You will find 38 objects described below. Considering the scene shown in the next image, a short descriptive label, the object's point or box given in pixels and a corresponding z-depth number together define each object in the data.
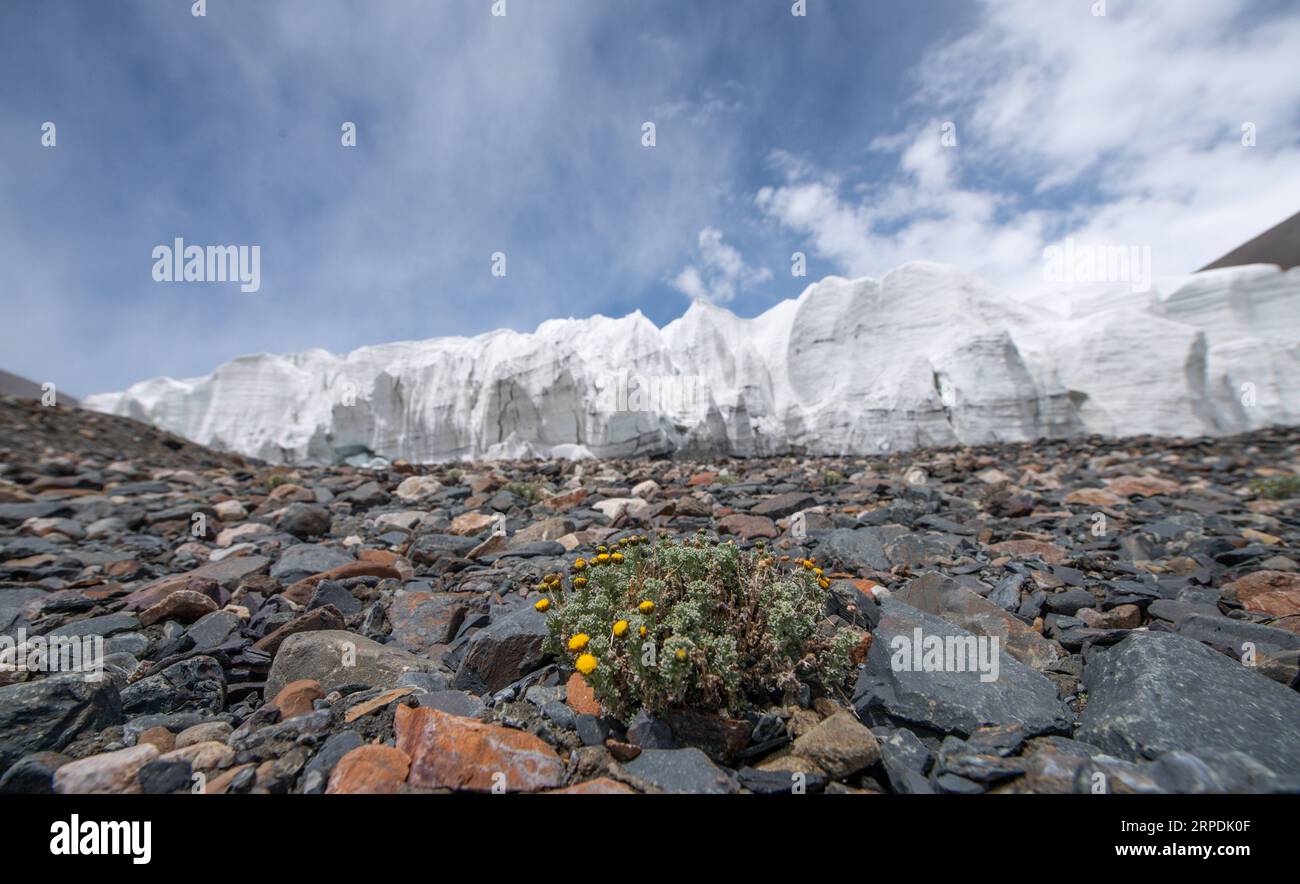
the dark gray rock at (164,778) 1.99
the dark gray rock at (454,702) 2.44
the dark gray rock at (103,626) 3.40
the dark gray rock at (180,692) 2.57
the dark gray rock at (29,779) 1.95
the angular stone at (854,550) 4.40
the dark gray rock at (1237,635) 2.87
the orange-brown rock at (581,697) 2.35
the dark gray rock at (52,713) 2.15
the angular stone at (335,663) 2.80
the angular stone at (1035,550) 4.61
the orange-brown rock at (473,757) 1.92
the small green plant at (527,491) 7.53
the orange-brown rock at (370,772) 1.91
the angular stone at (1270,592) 3.45
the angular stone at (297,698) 2.49
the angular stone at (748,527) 5.28
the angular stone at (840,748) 1.94
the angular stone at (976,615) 2.98
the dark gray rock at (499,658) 2.77
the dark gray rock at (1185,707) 2.04
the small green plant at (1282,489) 7.52
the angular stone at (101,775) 1.98
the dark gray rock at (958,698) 2.28
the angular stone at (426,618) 3.44
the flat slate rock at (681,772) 1.89
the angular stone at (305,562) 4.56
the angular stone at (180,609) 3.55
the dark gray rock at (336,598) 3.80
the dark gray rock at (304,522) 6.01
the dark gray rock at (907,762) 1.94
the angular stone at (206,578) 3.90
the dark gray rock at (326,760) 1.96
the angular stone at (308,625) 3.14
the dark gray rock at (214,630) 3.22
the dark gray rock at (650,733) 2.10
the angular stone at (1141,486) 7.61
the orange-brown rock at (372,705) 2.37
